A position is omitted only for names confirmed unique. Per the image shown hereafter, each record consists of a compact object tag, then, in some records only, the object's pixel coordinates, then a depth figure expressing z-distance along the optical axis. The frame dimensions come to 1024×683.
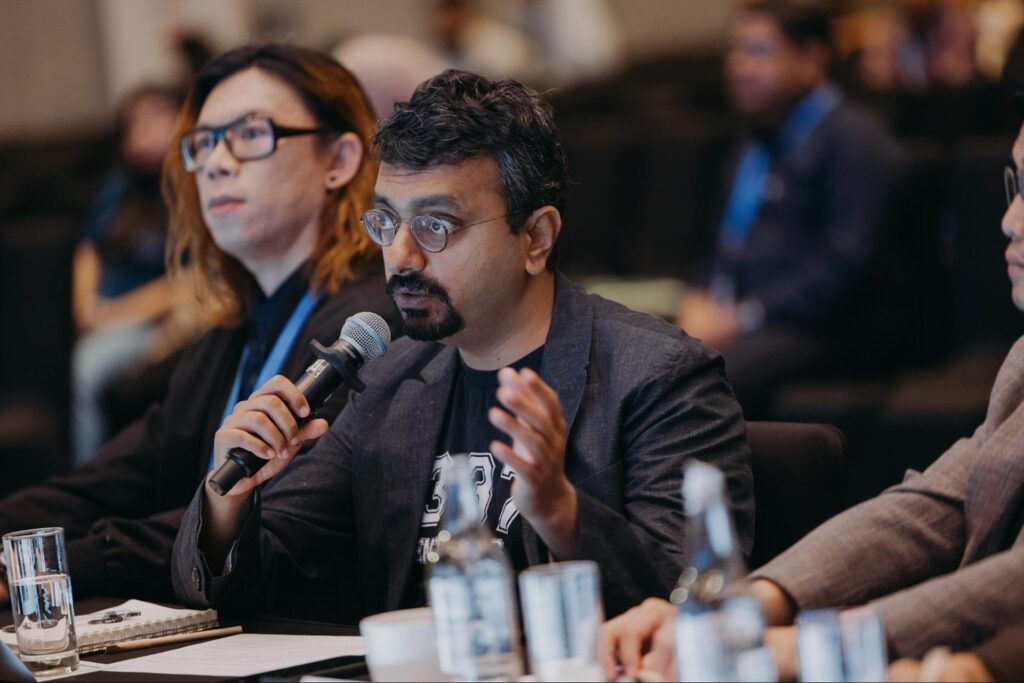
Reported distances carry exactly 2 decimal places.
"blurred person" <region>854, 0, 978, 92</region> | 8.12
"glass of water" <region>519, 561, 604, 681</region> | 3.85
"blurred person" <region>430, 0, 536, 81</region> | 10.36
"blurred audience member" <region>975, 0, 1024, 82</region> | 7.76
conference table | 4.04
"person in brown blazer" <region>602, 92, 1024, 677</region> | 3.98
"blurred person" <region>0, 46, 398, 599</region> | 4.75
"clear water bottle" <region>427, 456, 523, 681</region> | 3.87
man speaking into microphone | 4.27
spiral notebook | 4.24
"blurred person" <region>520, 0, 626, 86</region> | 11.12
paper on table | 4.09
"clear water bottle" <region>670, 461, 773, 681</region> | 3.77
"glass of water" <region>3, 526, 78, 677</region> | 4.15
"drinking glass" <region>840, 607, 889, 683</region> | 3.76
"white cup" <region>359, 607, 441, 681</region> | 3.91
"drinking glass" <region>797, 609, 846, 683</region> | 3.76
